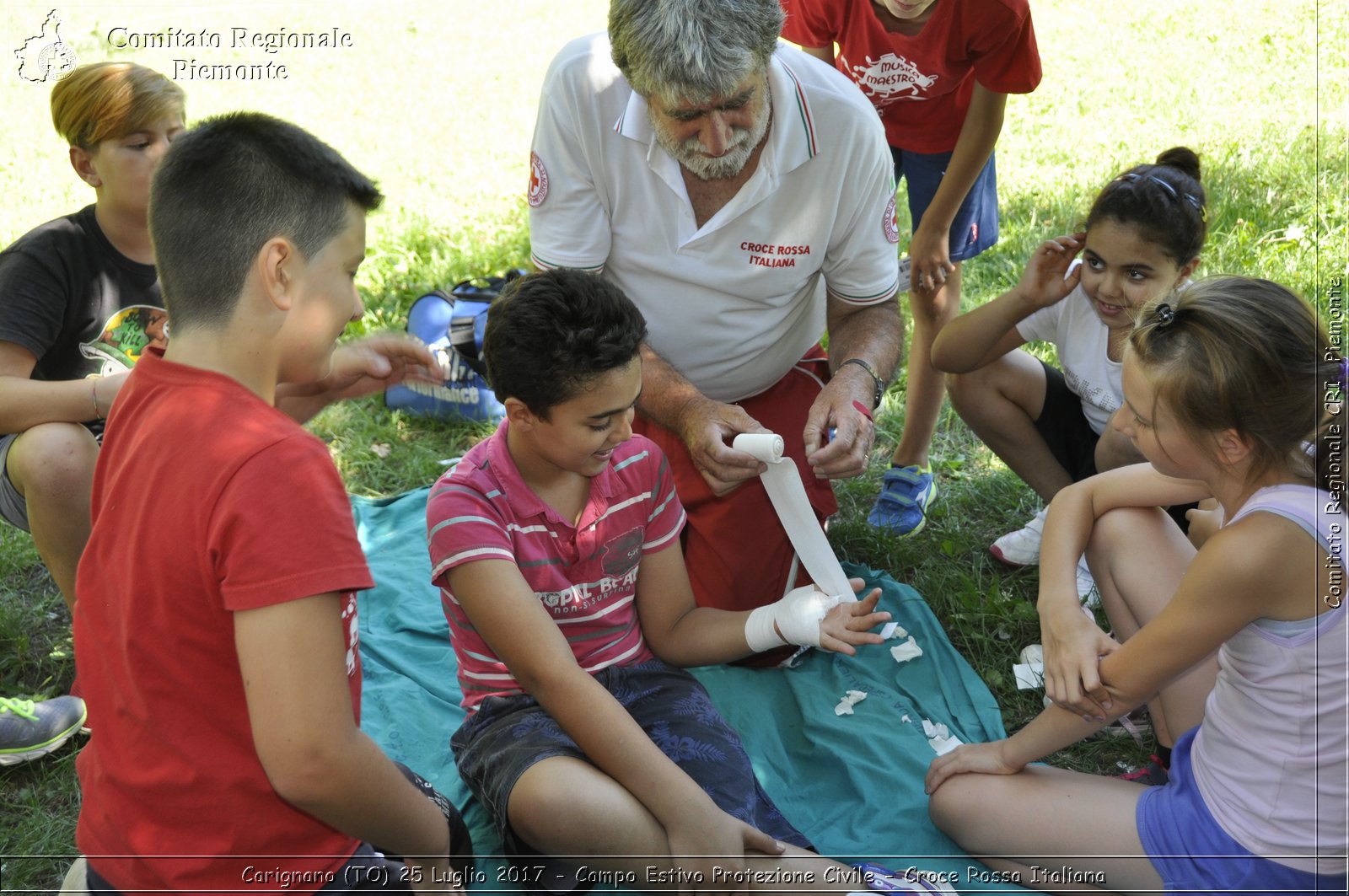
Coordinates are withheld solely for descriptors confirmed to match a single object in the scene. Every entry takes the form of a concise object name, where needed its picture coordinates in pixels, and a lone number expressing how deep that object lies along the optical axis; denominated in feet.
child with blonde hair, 8.41
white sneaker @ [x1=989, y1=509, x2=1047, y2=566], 10.26
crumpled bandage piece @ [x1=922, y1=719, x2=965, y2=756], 8.35
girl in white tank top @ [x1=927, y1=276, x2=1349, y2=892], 5.79
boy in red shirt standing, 10.36
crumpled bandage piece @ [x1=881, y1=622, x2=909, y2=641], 9.53
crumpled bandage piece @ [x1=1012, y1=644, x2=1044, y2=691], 8.89
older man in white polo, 8.63
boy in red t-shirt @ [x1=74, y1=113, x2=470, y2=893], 4.69
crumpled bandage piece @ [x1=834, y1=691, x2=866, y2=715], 8.72
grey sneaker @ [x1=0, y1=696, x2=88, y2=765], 8.32
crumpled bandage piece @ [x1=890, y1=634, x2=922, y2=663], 9.26
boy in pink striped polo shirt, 6.48
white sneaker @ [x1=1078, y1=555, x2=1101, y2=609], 9.59
